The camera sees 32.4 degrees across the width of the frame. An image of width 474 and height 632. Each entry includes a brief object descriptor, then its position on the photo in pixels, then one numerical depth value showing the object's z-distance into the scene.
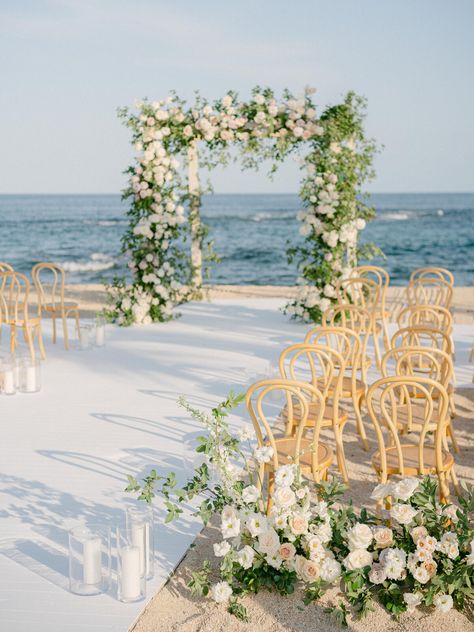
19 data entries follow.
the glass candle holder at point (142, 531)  3.32
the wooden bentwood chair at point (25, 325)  7.29
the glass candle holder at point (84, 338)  8.41
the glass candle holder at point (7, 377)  6.52
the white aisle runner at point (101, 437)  3.32
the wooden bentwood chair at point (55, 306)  8.02
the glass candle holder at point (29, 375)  6.62
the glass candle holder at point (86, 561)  3.28
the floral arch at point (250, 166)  9.55
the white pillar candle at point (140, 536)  3.31
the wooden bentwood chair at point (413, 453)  3.76
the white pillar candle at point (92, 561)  3.28
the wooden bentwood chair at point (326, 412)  4.38
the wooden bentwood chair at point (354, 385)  5.03
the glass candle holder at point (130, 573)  3.21
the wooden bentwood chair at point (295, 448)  3.71
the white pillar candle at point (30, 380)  6.61
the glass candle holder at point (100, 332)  8.50
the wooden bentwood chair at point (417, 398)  4.32
